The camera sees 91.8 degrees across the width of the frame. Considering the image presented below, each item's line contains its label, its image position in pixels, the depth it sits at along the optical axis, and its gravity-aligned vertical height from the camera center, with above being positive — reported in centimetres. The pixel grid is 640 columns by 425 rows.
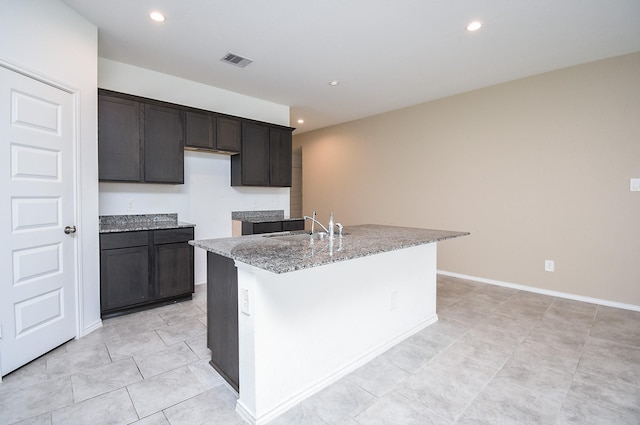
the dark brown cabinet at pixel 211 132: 374 +98
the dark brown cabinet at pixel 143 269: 296 -61
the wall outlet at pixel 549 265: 375 -69
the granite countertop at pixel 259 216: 457 -10
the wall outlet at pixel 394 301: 251 -75
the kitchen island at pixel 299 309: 164 -65
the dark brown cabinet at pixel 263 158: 432 +75
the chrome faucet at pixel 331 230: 240 -17
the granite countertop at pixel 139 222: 324 -15
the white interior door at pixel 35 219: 205 -7
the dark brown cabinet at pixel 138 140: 307 +74
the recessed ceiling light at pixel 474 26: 266 +159
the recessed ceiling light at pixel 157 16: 254 +160
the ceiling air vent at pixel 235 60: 329 +163
